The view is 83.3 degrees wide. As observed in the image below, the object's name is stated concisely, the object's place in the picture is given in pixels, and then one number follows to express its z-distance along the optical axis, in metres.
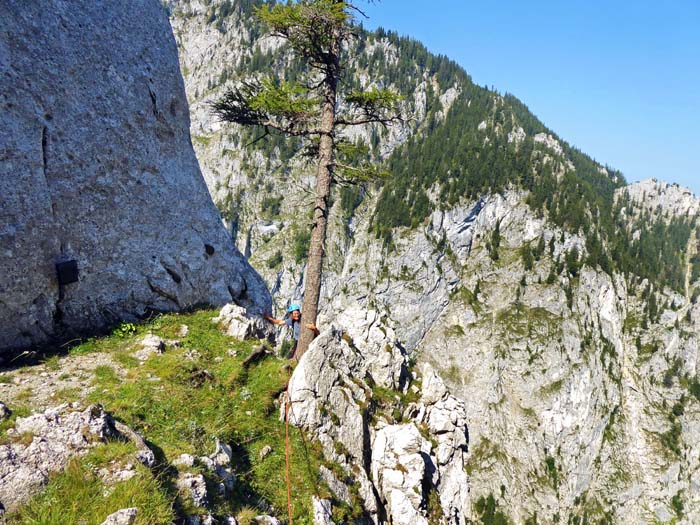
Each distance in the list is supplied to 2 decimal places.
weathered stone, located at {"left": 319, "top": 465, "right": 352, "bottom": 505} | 10.16
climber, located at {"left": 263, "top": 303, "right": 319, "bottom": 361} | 15.77
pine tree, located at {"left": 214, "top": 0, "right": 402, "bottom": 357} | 13.52
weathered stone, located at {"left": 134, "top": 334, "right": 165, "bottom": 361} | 11.78
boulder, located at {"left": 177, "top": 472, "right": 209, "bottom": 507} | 6.45
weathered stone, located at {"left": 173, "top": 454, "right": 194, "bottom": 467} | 7.15
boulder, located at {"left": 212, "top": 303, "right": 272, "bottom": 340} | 14.59
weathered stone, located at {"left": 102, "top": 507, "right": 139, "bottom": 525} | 5.09
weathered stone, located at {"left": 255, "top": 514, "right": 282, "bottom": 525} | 7.57
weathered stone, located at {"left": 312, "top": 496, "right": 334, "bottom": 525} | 8.80
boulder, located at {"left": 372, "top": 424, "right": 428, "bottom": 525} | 11.27
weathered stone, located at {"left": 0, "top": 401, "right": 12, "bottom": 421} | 7.61
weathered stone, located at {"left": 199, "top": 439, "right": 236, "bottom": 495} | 7.64
